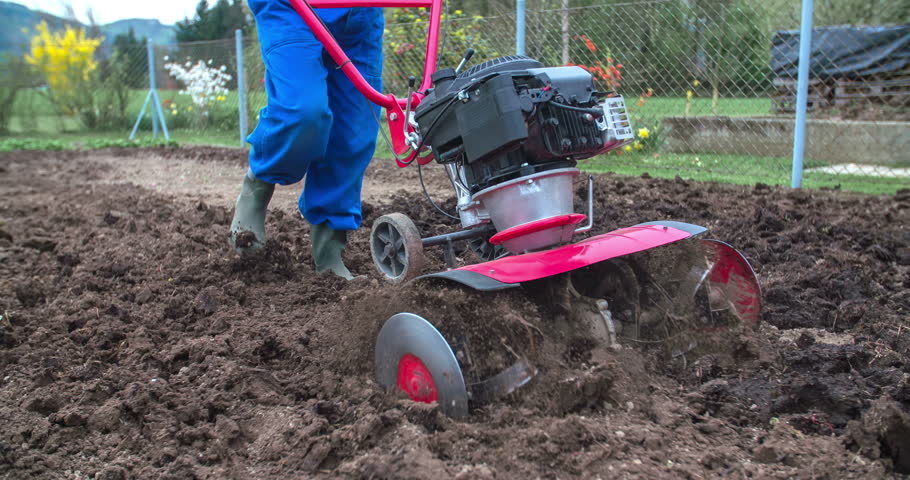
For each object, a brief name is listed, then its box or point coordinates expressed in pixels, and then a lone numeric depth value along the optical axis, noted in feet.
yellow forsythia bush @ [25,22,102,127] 49.73
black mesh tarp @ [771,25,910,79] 26.20
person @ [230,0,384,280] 9.23
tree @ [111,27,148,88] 47.41
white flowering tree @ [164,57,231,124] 40.27
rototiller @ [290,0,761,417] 6.41
